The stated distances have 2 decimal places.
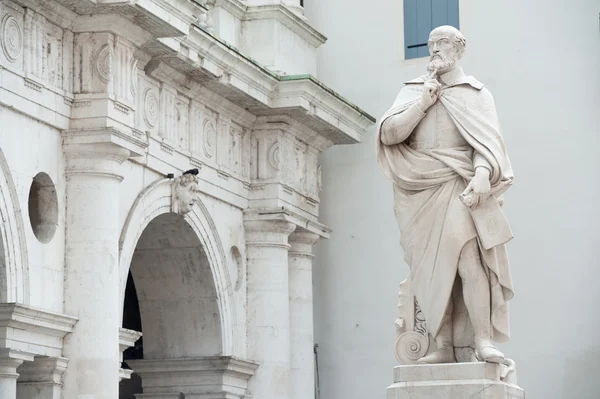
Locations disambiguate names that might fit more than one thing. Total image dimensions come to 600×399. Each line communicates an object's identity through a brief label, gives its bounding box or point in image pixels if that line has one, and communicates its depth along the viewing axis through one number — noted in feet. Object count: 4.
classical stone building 55.93
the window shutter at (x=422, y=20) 81.41
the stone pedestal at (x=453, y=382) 39.29
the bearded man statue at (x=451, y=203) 40.50
